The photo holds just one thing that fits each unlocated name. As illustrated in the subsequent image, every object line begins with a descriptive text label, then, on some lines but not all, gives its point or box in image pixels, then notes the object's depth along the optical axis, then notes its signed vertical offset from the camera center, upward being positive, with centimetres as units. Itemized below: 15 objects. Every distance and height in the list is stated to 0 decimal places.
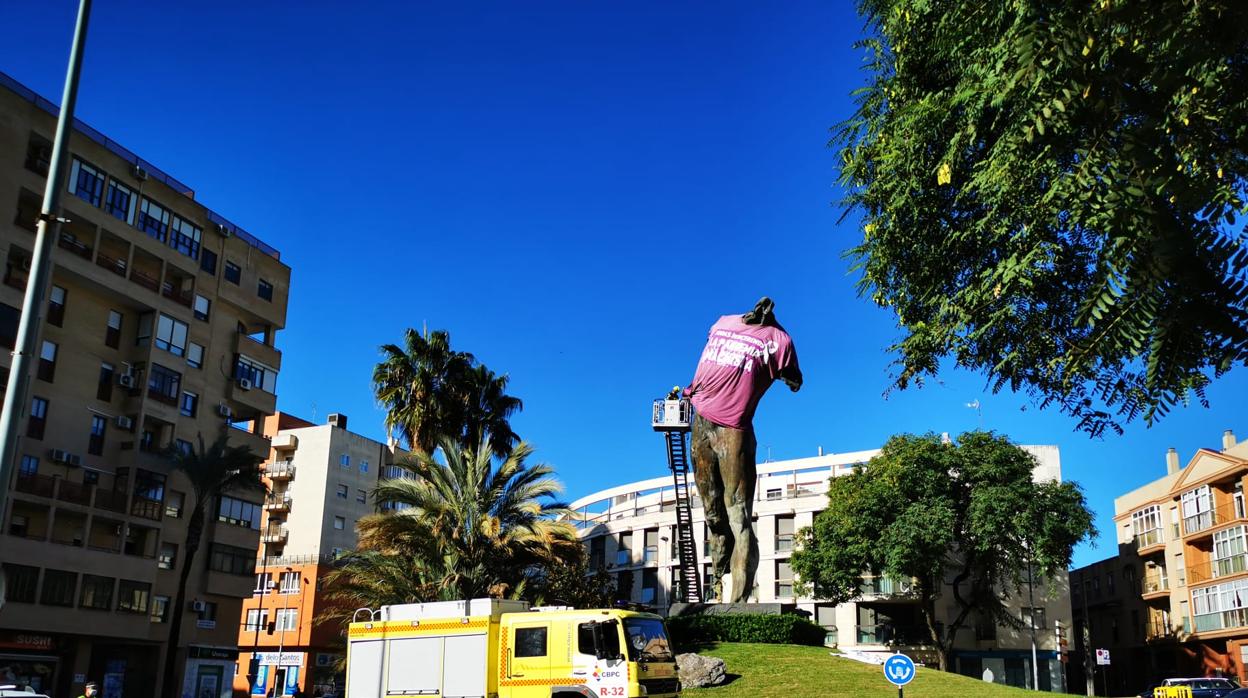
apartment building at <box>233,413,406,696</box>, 6266 +537
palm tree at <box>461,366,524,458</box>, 4369 +924
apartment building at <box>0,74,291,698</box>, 4047 +918
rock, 2111 -77
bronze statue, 2648 +548
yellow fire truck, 1736 -44
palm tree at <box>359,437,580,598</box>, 3284 +334
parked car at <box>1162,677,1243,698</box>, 3341 -127
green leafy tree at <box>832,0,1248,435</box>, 527 +363
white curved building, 6116 +409
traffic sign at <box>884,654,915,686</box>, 1321 -37
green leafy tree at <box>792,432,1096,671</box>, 4816 +562
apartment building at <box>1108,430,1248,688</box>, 4809 +442
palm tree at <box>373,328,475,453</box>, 4256 +987
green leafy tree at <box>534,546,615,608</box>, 3538 +157
